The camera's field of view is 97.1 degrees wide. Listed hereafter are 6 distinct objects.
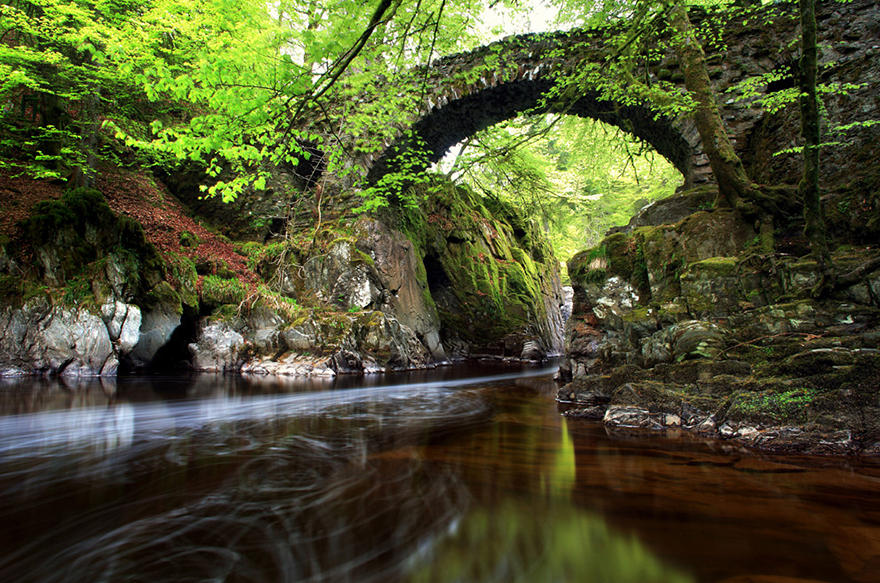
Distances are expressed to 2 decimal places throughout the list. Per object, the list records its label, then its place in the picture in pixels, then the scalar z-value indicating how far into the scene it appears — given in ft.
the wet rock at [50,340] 19.49
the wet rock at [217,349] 26.20
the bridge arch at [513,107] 27.40
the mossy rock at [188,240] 31.68
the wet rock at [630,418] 10.80
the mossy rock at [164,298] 23.32
